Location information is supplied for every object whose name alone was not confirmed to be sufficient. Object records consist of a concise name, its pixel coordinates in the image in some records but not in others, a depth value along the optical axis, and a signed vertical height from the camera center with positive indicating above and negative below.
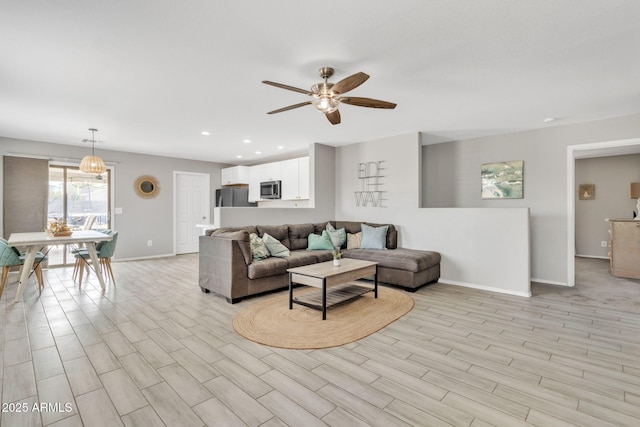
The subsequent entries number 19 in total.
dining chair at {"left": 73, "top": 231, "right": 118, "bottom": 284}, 4.67 -0.59
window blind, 5.47 +0.38
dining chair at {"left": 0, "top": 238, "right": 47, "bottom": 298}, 3.86 -0.56
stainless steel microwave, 6.89 +0.56
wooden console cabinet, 5.19 -0.60
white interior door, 7.68 +0.19
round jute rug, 2.76 -1.11
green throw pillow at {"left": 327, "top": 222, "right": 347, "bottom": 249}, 5.41 -0.41
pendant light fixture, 4.90 +0.79
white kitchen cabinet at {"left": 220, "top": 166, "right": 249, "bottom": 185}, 7.81 +1.00
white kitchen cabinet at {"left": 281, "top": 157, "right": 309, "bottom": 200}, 6.37 +0.75
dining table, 3.79 -0.35
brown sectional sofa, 3.85 -0.67
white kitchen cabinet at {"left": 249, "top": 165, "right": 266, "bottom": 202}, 7.45 +0.83
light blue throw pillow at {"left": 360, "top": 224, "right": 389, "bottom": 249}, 5.16 -0.41
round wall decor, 6.97 +0.64
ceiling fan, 2.55 +1.06
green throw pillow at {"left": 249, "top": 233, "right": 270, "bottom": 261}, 4.26 -0.48
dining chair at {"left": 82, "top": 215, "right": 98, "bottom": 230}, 6.02 -0.17
